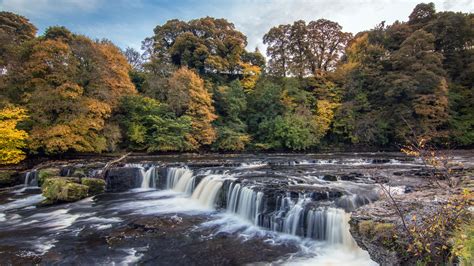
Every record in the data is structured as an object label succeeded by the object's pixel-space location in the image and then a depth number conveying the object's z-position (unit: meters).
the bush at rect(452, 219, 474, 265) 3.21
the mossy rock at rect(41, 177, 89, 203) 11.50
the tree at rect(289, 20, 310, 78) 32.84
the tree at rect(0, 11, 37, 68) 18.47
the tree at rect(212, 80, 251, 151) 25.08
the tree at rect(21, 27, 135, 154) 17.00
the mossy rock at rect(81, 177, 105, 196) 12.98
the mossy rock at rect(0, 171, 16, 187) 14.44
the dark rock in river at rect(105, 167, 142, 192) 14.30
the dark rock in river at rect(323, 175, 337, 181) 11.27
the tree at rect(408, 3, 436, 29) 25.84
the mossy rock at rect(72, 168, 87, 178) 13.72
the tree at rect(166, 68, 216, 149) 23.95
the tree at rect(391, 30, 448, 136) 22.19
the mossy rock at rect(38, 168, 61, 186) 13.82
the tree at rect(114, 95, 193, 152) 22.56
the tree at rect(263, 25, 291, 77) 33.62
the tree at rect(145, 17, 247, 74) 30.62
